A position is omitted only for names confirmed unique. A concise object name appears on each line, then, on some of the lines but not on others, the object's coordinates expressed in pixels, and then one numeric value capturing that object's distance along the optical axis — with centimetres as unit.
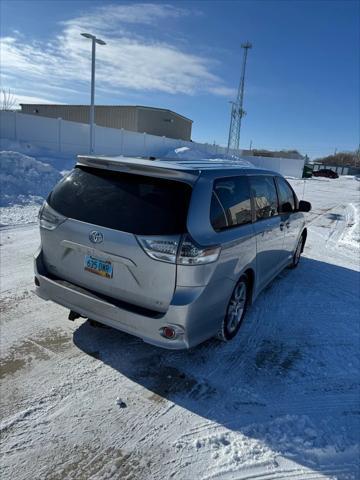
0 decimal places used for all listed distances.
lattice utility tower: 4128
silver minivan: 274
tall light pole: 1884
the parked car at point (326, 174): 5328
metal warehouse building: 4188
